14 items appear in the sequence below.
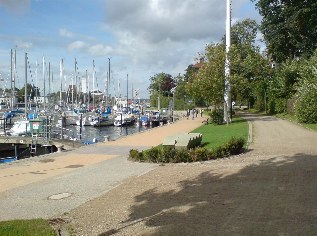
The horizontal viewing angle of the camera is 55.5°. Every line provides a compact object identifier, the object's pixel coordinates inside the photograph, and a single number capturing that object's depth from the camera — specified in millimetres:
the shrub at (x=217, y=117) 29822
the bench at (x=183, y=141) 13923
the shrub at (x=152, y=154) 13098
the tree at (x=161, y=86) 86839
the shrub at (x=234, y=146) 13063
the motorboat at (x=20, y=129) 29627
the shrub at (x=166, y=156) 12807
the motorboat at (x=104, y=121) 46093
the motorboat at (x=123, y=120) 46374
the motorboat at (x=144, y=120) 47464
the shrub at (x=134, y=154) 13709
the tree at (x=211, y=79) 27312
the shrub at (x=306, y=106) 22857
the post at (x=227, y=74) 27823
